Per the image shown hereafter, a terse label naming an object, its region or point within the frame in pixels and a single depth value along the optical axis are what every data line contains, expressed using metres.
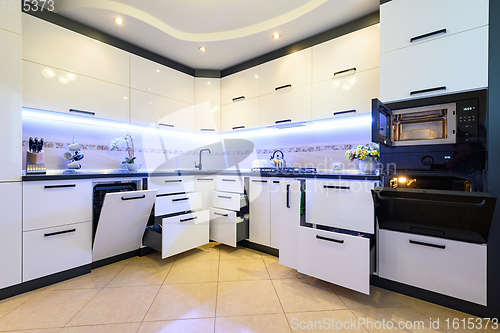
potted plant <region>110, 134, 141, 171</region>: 2.54
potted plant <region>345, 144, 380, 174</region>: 1.95
